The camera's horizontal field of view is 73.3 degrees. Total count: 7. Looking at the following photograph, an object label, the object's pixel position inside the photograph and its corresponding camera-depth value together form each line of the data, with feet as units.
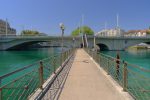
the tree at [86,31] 163.36
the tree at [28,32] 189.05
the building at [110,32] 250.32
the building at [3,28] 207.61
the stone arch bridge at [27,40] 106.00
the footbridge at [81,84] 10.54
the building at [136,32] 209.65
